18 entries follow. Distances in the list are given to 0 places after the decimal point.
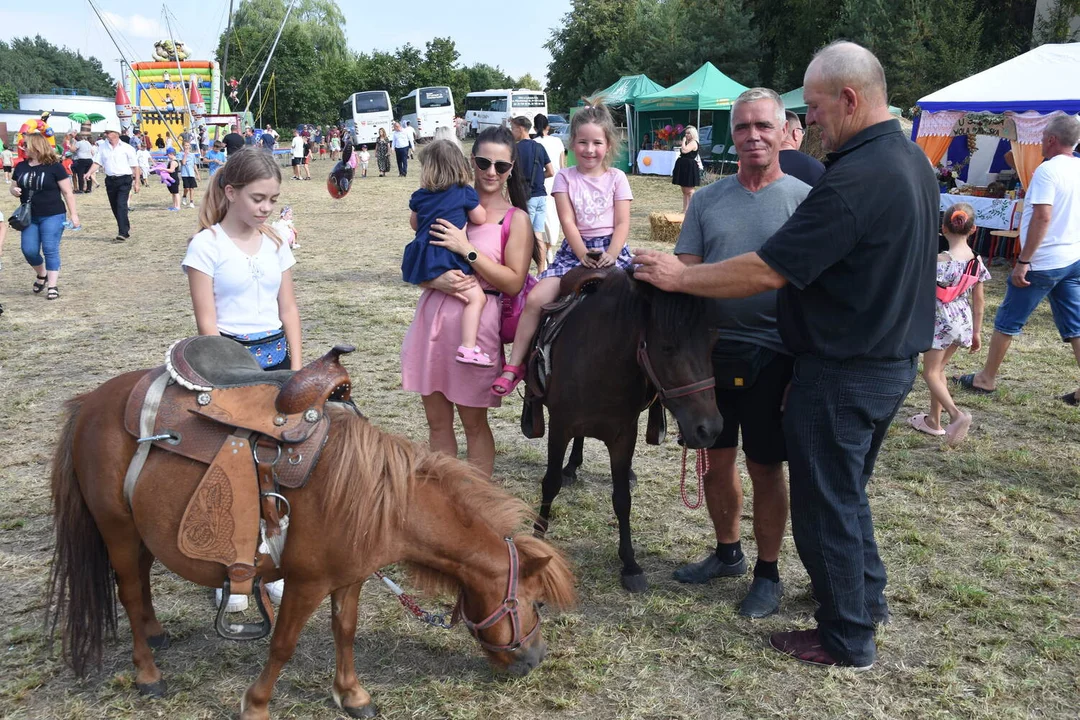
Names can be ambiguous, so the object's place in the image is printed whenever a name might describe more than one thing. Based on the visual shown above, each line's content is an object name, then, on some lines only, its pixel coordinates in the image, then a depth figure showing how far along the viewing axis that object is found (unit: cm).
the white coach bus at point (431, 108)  3688
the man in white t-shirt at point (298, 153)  2488
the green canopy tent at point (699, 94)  2389
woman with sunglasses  347
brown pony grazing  223
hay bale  1247
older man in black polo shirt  239
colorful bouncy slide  3541
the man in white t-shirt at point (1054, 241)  537
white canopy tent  1061
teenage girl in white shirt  286
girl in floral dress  494
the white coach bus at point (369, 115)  3453
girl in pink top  402
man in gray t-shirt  287
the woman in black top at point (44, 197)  877
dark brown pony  276
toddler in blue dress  338
